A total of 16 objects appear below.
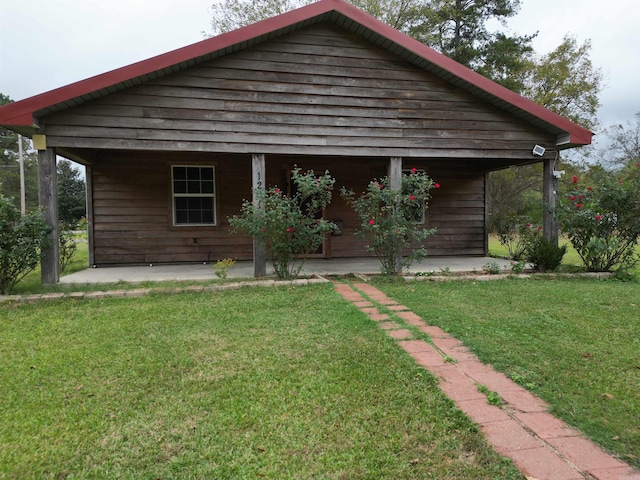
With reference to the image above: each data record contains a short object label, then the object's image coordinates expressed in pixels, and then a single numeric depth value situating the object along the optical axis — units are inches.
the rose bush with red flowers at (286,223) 249.6
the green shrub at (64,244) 308.4
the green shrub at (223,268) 265.6
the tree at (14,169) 1464.7
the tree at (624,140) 1256.4
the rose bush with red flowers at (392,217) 269.0
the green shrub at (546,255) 297.0
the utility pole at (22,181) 991.6
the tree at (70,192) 1374.3
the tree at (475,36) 868.6
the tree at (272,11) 868.0
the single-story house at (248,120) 249.1
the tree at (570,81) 977.5
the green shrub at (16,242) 218.1
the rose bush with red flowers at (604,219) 282.0
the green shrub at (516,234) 319.0
